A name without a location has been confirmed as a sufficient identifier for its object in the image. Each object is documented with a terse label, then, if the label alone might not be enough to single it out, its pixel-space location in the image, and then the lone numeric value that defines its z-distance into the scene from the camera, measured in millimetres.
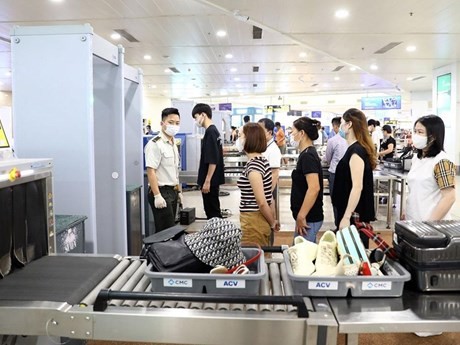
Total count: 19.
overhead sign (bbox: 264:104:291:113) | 23844
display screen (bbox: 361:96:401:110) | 20719
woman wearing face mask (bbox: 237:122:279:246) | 2828
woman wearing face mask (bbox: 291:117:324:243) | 2926
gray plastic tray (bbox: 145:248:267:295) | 1273
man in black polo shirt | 4355
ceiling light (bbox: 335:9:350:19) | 7480
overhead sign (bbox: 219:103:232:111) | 21406
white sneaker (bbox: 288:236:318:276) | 1326
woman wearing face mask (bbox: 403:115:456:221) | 2531
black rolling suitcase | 1271
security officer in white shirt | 3779
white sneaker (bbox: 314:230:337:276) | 1305
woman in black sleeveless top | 2865
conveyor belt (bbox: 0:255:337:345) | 1135
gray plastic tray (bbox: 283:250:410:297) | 1249
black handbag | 1333
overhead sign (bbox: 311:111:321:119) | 25961
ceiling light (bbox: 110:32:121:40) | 9289
